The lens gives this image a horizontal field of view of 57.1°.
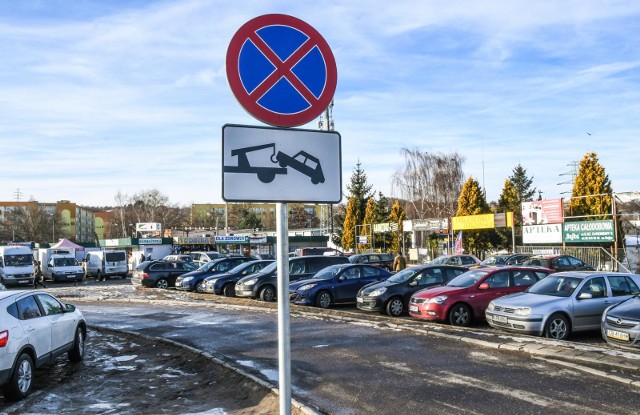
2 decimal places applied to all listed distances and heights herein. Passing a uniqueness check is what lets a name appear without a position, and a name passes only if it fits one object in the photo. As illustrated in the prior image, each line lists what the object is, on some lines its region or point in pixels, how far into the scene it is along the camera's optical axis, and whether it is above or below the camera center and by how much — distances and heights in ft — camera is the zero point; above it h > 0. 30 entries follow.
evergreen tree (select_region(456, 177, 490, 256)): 167.32 +6.65
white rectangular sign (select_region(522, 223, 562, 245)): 102.37 -0.32
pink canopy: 163.94 -0.64
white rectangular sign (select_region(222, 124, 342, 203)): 10.31 +1.32
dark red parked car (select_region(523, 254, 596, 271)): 85.63 -4.58
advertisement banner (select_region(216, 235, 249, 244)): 198.80 -0.29
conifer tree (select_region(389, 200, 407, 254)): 184.85 +5.28
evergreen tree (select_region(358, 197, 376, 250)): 194.39 +5.07
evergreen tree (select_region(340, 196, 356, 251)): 206.49 +3.05
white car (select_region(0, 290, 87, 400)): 27.09 -4.83
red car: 47.51 -4.92
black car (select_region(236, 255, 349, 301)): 71.67 -4.73
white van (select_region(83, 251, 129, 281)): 138.00 -5.59
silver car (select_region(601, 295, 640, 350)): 34.09 -5.65
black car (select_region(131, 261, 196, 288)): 98.94 -5.64
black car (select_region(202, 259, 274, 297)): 80.48 -5.56
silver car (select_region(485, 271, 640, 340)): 39.86 -5.03
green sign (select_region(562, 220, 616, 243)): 90.48 -0.12
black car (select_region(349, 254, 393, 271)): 108.68 -4.45
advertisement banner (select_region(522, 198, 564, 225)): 106.22 +3.63
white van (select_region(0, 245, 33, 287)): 116.66 -4.51
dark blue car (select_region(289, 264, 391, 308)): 61.93 -5.17
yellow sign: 122.49 +2.58
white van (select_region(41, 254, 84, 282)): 127.44 -5.81
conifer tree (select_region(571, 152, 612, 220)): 128.88 +9.55
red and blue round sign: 10.97 +3.22
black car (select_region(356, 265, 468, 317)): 54.85 -4.96
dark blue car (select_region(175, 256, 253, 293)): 88.56 -5.21
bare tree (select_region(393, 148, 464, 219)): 213.66 +18.67
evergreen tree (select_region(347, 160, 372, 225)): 216.54 +17.90
